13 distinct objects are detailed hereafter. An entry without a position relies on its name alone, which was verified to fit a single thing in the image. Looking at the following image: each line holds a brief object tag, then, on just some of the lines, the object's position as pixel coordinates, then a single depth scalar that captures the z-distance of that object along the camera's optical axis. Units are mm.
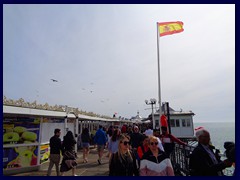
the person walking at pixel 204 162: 2587
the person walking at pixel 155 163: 2691
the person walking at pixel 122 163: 2912
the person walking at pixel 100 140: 8203
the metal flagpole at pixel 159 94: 9822
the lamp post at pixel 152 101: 17536
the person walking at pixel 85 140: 8262
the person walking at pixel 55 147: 5637
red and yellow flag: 11253
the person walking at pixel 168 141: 5078
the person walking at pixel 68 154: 5289
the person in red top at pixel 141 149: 4506
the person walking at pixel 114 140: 5926
